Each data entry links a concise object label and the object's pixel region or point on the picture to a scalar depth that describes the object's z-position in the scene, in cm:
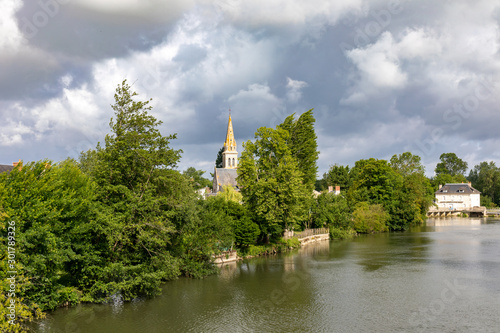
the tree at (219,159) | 11959
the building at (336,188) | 8700
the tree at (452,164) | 15625
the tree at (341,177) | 10638
